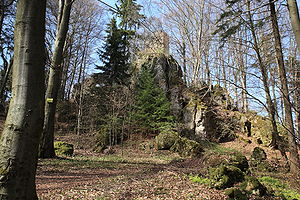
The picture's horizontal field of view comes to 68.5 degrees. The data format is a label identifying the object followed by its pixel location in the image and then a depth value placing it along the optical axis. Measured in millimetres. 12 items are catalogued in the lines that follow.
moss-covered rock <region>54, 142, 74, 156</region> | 10188
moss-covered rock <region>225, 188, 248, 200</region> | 4734
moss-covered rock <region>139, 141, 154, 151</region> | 16000
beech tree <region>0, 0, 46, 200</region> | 2322
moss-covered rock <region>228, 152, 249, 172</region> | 7830
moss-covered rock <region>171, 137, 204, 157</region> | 13211
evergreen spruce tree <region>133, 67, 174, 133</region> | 18222
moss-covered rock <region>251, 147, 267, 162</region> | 11959
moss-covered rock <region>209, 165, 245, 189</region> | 5621
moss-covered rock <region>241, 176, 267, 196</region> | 5214
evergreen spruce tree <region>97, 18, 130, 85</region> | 21639
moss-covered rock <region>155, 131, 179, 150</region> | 14969
